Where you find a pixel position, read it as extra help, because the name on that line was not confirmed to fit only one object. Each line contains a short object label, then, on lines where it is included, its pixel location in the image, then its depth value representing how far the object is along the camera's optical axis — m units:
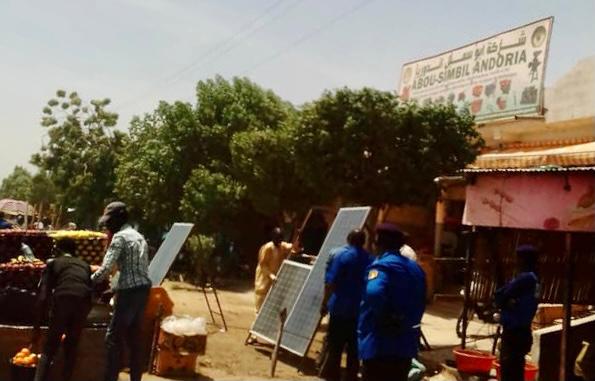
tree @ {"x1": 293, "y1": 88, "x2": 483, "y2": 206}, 14.77
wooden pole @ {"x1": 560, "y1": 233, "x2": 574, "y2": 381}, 7.16
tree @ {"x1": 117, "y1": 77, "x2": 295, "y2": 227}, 20.48
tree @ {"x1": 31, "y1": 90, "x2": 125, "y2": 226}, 34.06
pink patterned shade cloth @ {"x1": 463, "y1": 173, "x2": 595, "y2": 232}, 7.30
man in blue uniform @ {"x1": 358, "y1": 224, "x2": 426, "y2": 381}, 4.79
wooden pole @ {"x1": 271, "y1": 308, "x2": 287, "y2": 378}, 8.33
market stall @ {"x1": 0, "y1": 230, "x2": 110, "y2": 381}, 6.84
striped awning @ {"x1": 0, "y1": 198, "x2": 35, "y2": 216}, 24.08
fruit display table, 6.82
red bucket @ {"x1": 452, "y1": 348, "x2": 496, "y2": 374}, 7.93
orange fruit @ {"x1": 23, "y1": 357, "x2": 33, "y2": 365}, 6.28
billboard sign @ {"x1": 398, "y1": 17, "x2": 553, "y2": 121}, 18.16
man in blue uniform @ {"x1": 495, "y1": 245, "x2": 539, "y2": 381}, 6.44
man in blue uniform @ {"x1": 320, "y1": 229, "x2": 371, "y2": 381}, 7.11
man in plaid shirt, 6.34
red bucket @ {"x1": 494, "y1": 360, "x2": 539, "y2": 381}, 7.41
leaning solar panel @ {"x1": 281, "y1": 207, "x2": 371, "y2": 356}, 8.48
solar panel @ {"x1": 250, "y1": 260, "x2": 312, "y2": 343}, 9.31
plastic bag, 7.80
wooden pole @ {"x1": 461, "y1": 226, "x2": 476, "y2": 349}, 8.81
